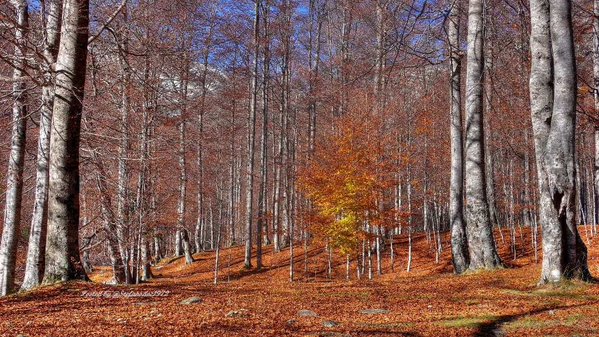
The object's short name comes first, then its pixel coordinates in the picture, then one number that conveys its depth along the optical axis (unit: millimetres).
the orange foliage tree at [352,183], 15703
